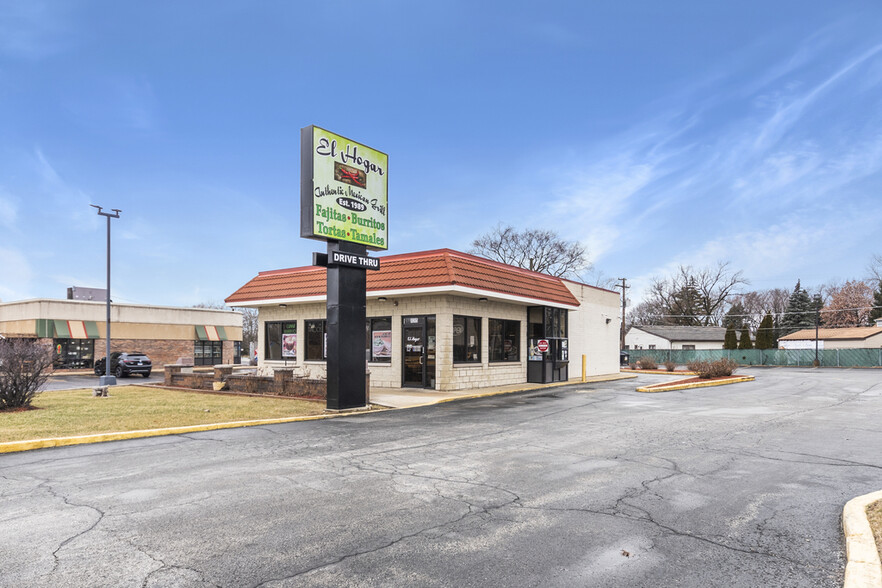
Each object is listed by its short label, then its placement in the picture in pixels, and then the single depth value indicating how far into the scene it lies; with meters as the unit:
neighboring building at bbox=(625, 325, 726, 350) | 73.75
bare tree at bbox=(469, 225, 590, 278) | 60.60
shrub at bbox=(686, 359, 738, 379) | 28.20
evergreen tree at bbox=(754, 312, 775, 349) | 65.14
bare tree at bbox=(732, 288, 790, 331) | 93.00
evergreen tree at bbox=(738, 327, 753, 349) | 65.81
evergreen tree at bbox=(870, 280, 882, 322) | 75.62
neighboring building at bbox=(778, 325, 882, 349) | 61.84
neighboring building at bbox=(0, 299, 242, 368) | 39.22
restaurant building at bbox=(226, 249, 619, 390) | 20.23
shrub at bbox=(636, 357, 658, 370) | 40.72
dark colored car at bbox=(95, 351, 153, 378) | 34.84
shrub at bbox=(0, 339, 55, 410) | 14.12
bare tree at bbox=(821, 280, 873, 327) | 78.88
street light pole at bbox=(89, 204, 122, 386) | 21.80
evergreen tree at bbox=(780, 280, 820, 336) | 80.62
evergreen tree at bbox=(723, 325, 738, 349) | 66.21
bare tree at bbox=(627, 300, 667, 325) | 91.25
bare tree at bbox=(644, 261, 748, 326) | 83.69
